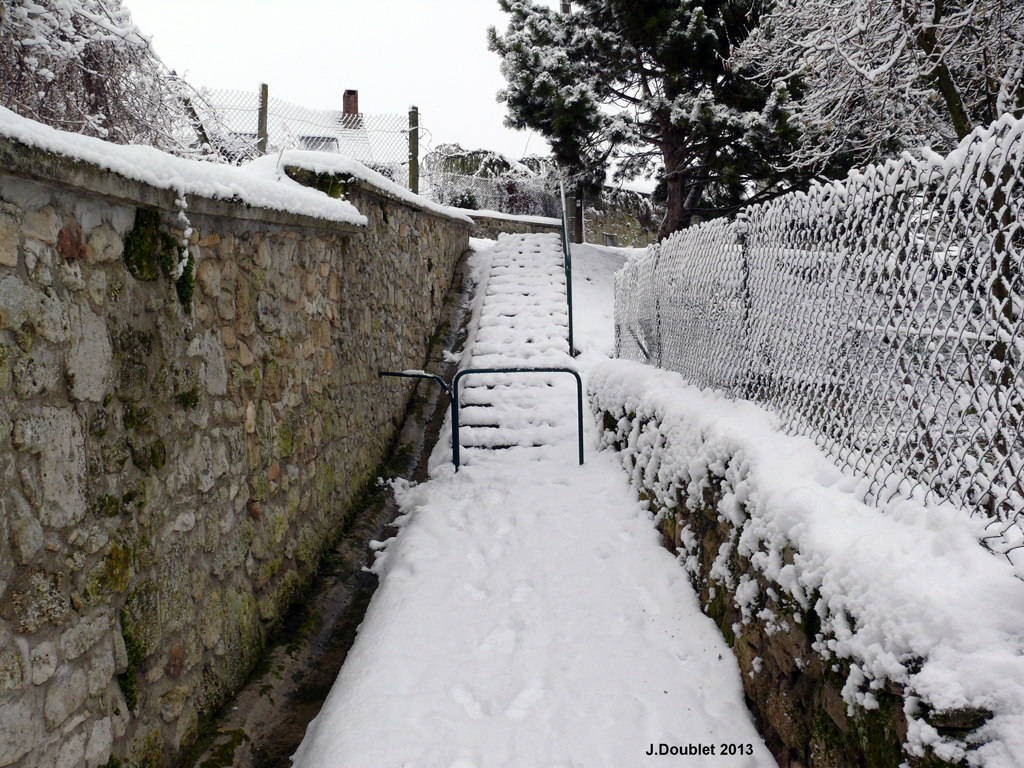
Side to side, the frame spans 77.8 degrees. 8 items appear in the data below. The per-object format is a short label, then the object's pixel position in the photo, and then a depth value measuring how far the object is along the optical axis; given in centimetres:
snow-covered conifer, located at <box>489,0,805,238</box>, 892
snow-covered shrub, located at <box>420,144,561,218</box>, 1445
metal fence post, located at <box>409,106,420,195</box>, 896
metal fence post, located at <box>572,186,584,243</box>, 1338
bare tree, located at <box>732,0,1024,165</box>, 482
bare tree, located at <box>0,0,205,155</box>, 312
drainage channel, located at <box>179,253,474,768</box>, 226
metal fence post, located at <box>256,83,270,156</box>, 788
